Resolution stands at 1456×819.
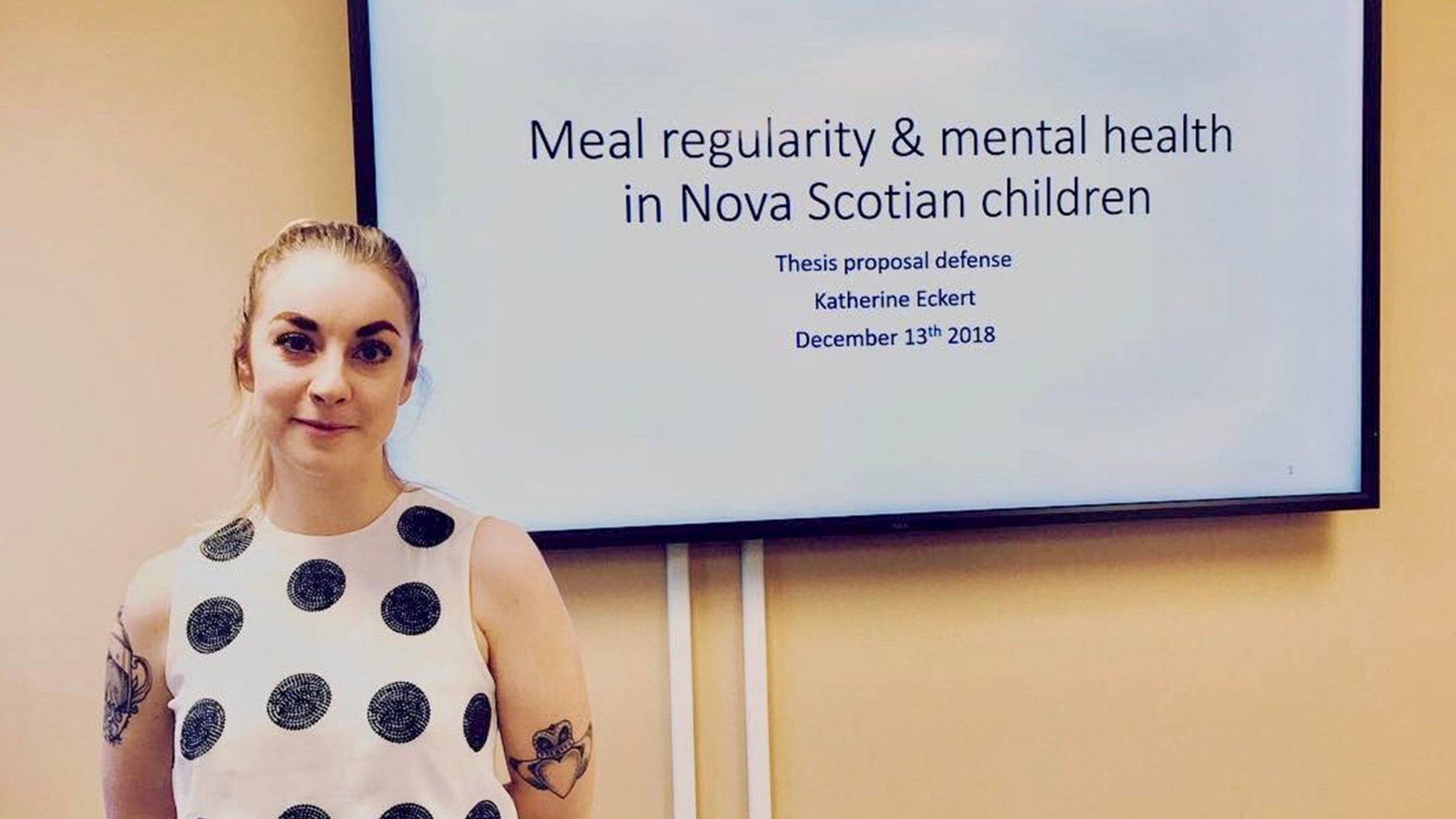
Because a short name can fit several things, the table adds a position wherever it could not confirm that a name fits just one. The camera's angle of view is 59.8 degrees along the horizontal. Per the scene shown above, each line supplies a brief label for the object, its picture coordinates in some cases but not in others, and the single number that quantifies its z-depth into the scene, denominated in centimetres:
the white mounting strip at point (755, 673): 175
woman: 104
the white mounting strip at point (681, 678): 174
